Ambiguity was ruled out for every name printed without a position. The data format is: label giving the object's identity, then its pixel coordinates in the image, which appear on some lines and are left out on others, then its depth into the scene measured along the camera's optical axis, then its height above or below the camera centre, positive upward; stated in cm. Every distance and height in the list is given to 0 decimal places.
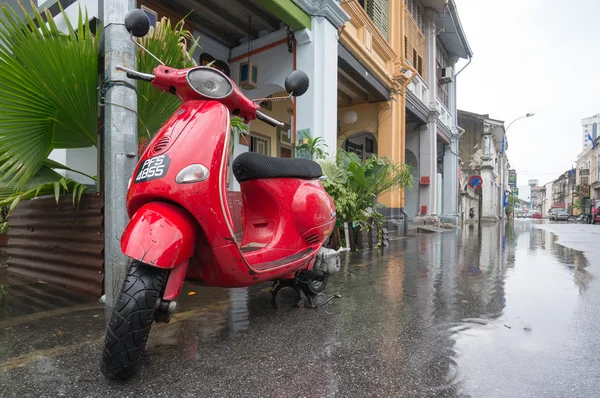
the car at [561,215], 4642 -84
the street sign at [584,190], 5485 +283
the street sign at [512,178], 5250 +432
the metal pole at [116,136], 307 +56
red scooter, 174 -6
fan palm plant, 283 +91
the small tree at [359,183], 643 +45
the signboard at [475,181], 2148 +154
